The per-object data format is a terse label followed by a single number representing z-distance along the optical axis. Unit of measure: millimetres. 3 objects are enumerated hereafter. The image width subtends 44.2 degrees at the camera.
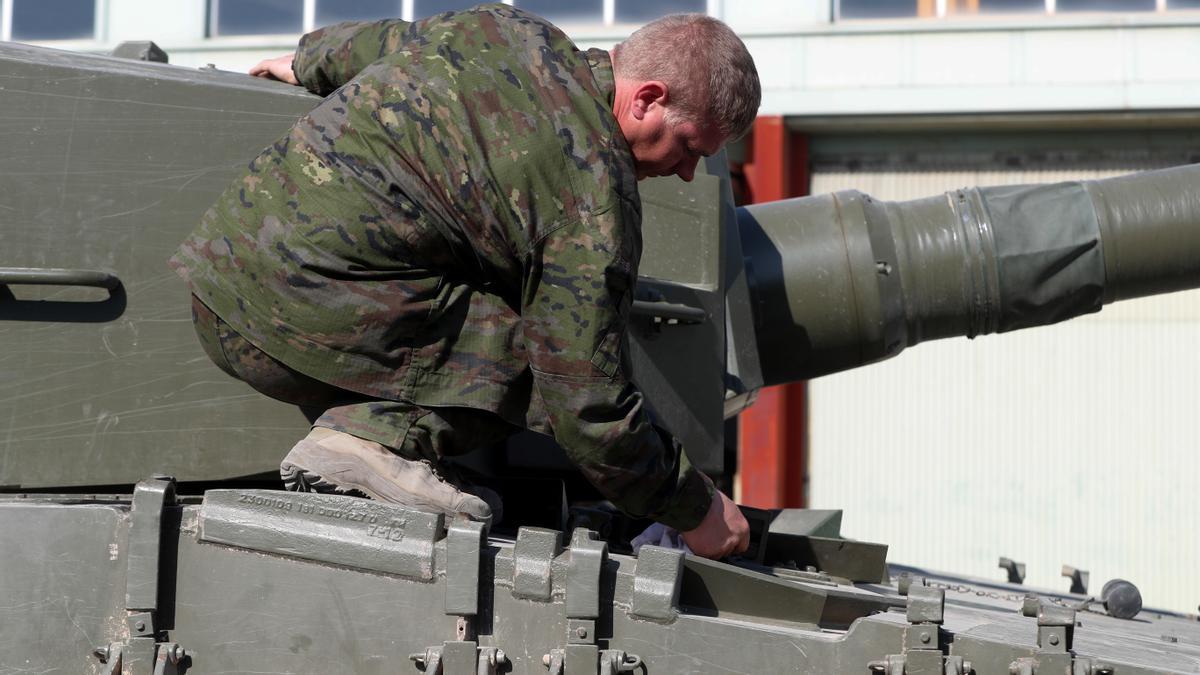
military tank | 2721
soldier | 2848
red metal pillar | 11336
